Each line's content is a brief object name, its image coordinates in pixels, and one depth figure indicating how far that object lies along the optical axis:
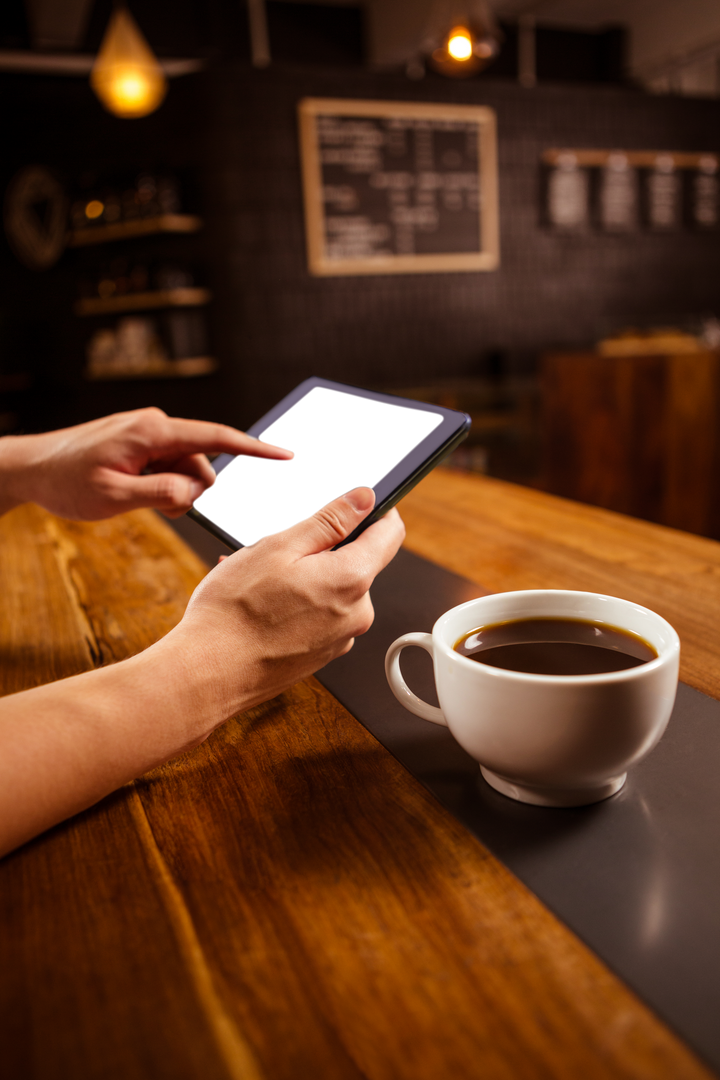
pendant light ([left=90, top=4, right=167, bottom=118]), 3.33
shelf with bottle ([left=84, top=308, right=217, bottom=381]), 4.11
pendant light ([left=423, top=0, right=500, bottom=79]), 3.21
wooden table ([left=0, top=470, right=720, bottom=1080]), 0.28
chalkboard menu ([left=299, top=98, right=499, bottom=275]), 4.24
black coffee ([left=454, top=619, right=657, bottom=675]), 0.44
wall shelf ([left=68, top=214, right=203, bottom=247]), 3.95
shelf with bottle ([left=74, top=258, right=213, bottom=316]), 4.04
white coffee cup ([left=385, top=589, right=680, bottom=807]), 0.37
